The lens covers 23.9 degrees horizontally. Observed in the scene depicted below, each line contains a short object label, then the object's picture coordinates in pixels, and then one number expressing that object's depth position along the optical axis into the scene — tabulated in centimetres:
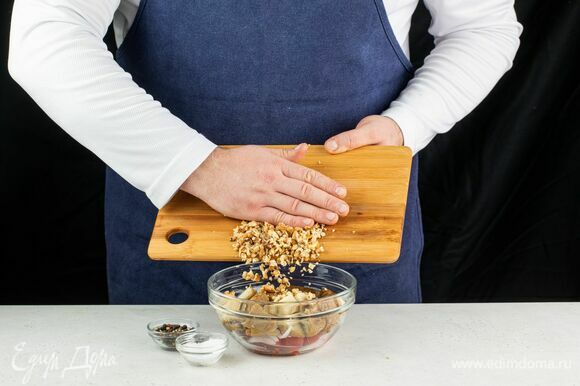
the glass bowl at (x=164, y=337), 161
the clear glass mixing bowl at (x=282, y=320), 155
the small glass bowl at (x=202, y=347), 156
